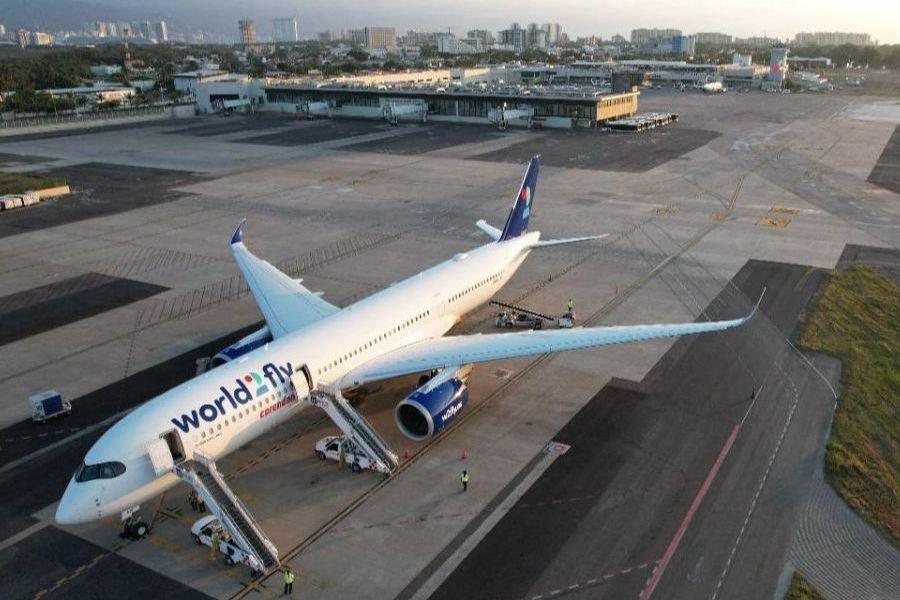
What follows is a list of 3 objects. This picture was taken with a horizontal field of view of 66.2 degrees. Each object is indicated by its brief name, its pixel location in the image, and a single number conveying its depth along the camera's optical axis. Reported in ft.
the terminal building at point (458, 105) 478.59
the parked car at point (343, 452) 99.14
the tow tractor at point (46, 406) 113.91
